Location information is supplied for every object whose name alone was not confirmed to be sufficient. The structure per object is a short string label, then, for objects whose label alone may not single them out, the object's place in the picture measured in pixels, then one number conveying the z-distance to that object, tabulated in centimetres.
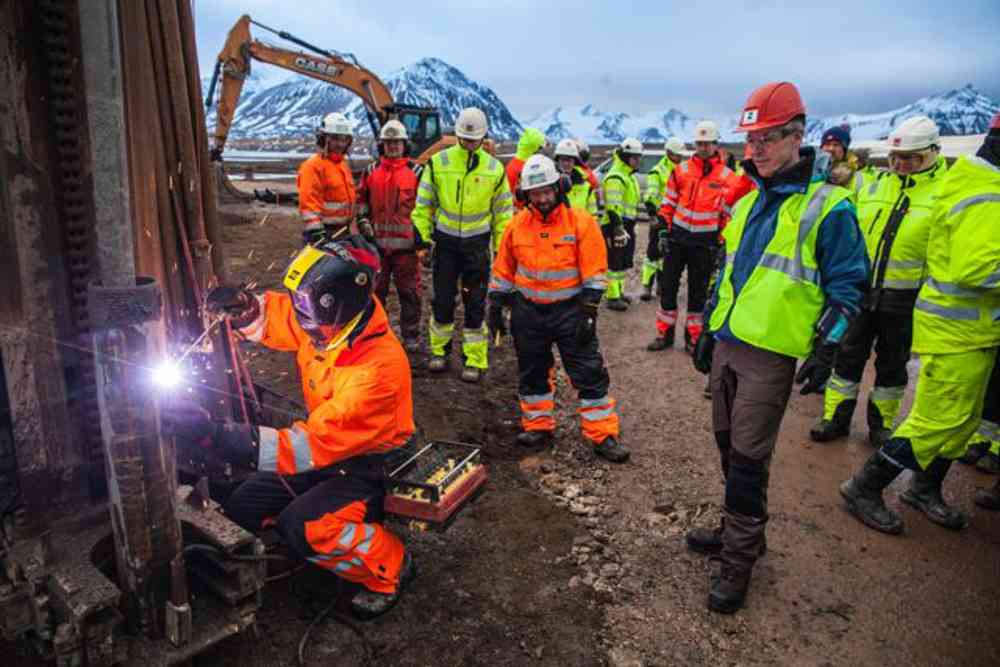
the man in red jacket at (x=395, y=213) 686
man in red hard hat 303
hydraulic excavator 1389
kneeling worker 283
